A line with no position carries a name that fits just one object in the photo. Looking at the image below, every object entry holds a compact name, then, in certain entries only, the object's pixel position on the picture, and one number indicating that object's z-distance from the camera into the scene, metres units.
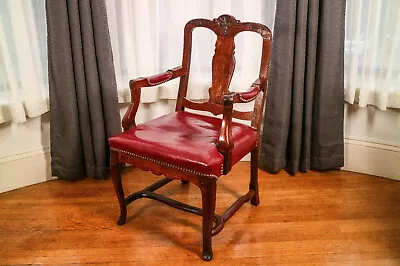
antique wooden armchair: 1.68
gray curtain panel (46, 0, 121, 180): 2.16
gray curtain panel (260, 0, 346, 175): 2.21
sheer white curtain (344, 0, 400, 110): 2.21
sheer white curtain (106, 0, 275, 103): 2.37
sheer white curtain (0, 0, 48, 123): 2.17
